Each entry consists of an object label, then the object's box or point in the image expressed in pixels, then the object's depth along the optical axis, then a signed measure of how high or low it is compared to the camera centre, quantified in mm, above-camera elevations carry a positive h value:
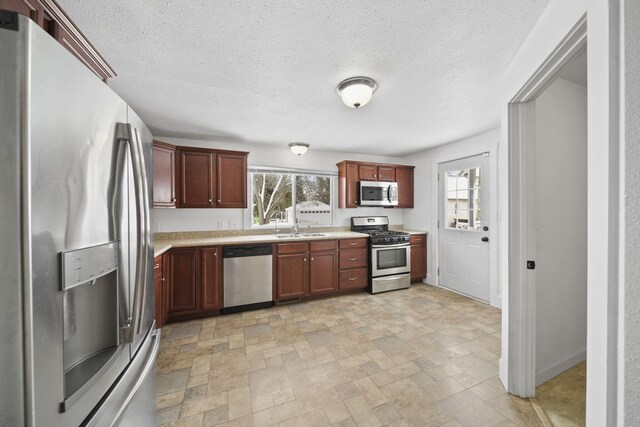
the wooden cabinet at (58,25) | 740 +647
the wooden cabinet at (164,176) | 2746 +440
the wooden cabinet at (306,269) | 3354 -808
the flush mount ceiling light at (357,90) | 1907 +957
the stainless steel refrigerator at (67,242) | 477 -70
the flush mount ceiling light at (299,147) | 3430 +913
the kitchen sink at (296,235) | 3562 -351
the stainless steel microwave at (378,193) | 4203 +326
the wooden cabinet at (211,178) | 3170 +471
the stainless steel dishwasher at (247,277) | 3088 -834
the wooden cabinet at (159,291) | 2386 -770
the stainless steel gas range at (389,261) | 3822 -782
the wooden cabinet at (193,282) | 2858 -827
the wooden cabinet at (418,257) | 4191 -783
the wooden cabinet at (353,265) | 3705 -808
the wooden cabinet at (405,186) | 4523 +474
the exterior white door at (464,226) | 3424 -218
